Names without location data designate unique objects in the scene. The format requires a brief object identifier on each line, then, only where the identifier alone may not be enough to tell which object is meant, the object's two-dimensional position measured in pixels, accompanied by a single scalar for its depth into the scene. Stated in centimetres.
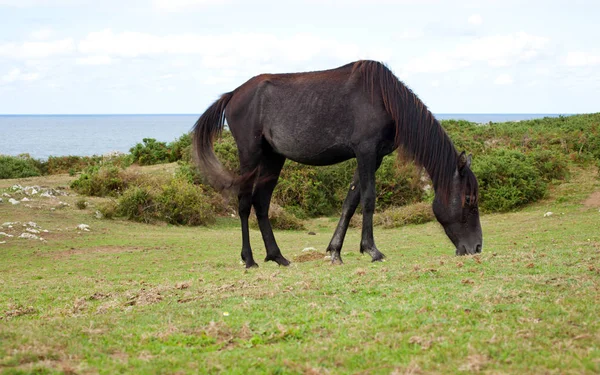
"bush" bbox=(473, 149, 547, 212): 1847
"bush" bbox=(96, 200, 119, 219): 1772
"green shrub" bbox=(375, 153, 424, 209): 2105
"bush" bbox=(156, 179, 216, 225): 1828
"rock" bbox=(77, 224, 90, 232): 1569
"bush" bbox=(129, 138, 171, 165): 2711
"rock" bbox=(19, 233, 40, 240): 1411
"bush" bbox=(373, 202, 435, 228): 1852
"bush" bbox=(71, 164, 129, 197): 2000
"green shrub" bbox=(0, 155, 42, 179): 2431
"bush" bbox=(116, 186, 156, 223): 1791
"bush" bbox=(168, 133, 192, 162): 2686
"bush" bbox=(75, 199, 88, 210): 1802
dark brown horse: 846
